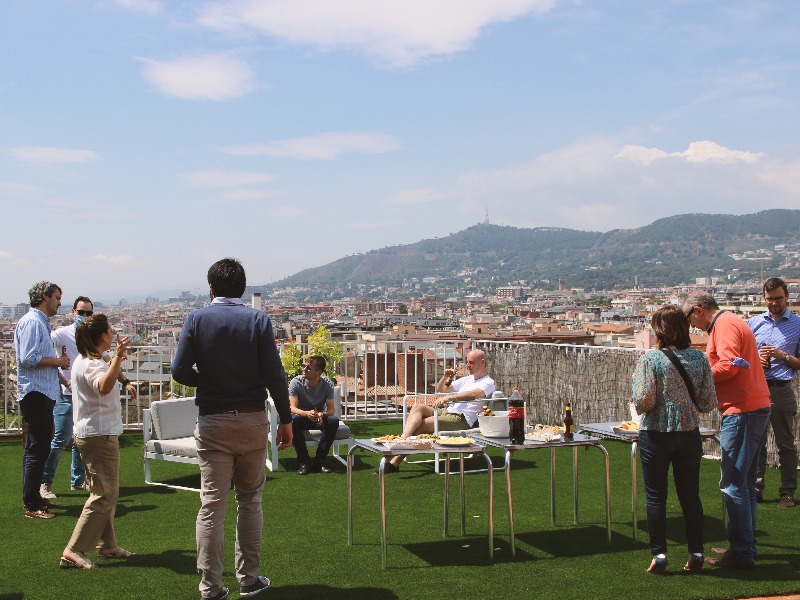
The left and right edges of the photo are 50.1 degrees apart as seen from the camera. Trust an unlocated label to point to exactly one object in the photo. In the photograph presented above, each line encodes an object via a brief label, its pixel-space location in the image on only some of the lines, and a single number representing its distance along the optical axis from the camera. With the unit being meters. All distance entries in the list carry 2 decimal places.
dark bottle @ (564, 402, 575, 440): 5.05
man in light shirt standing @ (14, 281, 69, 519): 5.83
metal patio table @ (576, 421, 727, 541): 5.06
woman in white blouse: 4.57
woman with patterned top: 4.21
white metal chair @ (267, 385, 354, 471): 7.55
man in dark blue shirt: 3.86
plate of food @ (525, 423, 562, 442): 4.99
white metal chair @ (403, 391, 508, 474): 7.13
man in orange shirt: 4.49
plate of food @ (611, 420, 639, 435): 5.26
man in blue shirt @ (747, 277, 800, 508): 6.02
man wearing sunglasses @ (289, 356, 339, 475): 7.59
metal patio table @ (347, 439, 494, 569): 4.60
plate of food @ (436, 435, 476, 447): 4.92
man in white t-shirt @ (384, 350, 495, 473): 7.52
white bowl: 5.04
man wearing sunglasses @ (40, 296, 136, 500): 6.47
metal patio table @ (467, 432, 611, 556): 4.79
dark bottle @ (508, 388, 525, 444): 4.88
